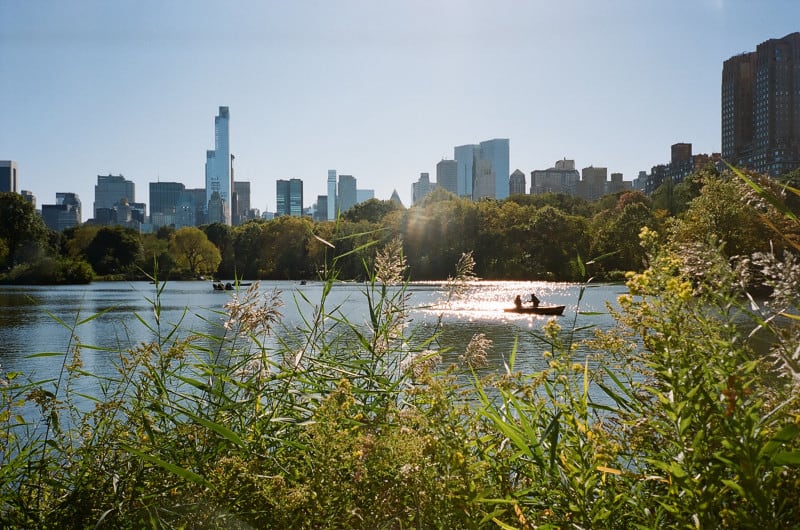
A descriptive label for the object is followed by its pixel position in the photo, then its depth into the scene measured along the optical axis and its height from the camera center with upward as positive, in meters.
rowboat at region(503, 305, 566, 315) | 27.77 -1.87
